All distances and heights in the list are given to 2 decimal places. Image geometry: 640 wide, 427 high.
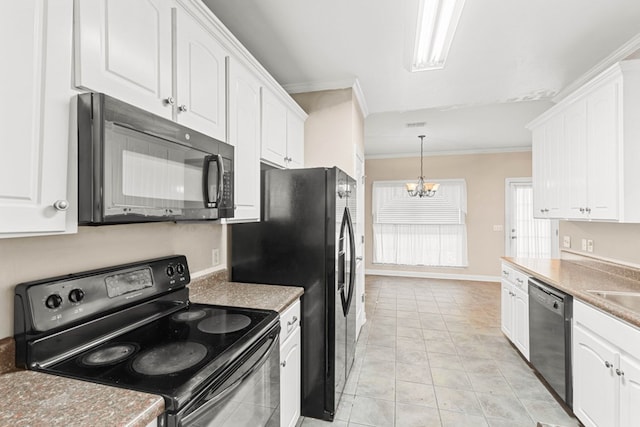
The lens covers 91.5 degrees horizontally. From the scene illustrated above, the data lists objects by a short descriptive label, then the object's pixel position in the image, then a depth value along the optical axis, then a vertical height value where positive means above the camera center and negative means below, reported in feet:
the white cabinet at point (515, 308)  8.98 -2.91
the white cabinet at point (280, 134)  7.05 +2.12
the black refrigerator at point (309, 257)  6.58 -0.90
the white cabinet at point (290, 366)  5.41 -2.79
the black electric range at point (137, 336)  3.08 -1.57
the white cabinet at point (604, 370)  4.99 -2.76
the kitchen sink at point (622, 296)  6.14 -1.68
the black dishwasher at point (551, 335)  6.80 -2.88
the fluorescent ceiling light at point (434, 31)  5.82 +3.96
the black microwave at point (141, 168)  2.95 +0.55
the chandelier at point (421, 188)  16.97 +1.54
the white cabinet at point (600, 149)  6.64 +1.62
